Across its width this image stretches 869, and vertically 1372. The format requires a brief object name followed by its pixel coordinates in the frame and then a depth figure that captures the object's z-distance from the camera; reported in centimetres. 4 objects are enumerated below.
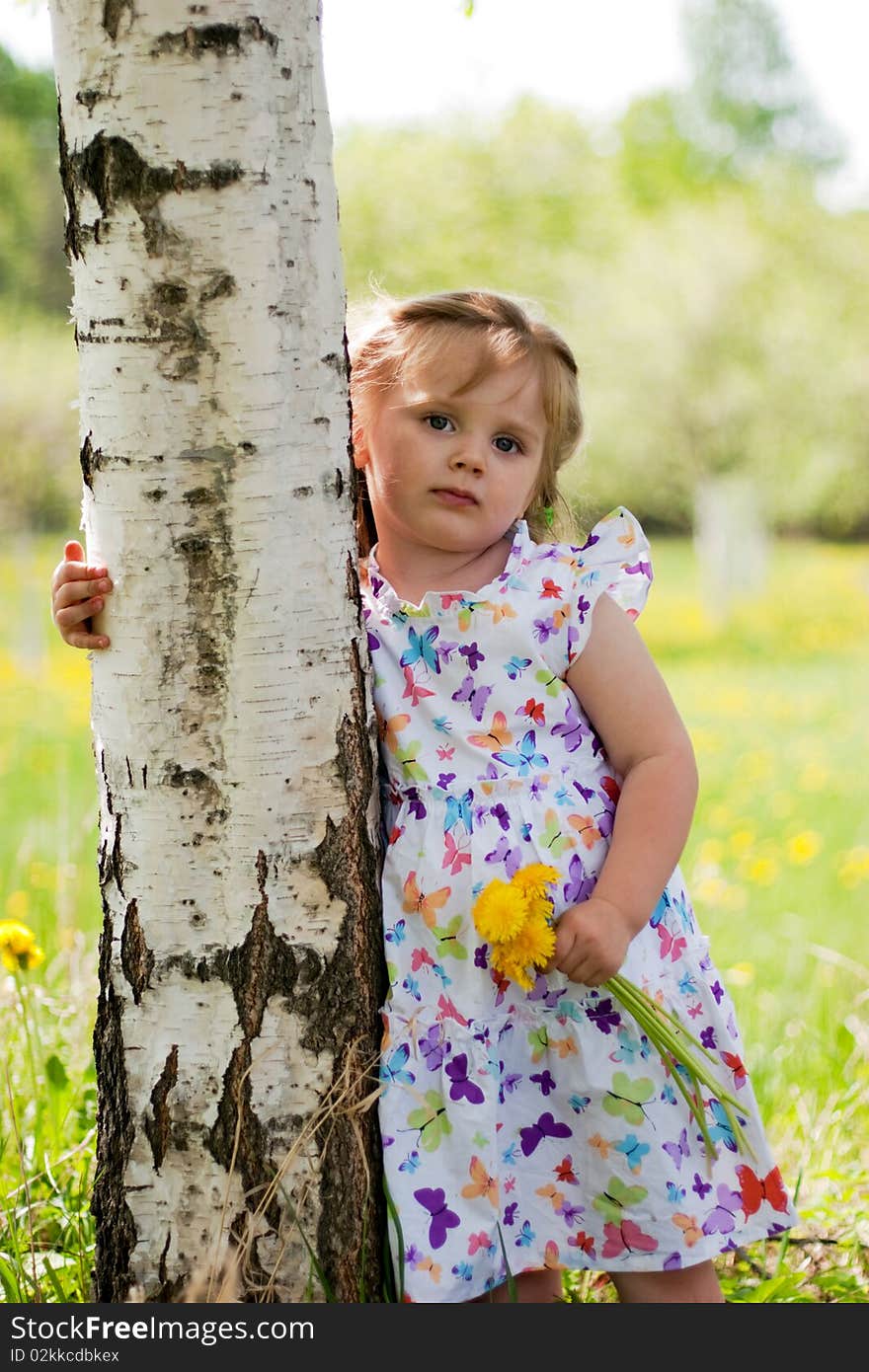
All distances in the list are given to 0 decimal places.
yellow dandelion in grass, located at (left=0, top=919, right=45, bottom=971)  203
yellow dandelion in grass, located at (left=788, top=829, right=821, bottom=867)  391
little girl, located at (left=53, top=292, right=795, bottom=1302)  169
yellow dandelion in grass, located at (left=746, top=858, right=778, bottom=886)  387
